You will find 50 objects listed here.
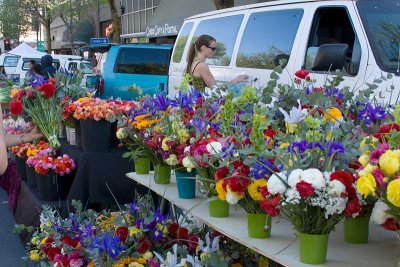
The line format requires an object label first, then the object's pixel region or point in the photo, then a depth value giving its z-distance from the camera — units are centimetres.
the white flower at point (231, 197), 235
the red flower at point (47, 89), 478
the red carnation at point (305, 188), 191
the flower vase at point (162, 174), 341
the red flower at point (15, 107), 438
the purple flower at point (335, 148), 204
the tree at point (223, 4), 1268
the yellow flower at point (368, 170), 180
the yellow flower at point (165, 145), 317
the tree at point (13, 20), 4578
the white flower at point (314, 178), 193
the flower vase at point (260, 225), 235
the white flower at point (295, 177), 195
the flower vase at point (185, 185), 304
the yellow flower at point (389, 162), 174
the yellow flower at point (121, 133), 375
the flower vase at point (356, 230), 231
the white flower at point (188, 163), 273
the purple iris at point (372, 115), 250
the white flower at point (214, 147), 250
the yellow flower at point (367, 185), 174
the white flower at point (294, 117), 229
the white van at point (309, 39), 474
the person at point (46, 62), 957
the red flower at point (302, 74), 318
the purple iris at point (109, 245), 297
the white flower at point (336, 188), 193
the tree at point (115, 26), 2369
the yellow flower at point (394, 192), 169
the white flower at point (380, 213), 188
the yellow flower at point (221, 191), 241
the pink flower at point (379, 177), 175
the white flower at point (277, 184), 200
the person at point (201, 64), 555
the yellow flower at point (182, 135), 309
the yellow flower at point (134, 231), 312
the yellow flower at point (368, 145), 193
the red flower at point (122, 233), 319
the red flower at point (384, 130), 207
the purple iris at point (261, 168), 220
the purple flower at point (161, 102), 342
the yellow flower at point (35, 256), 372
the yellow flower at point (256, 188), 226
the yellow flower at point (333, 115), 245
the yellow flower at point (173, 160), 308
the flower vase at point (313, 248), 205
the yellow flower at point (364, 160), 188
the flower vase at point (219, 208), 263
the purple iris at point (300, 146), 205
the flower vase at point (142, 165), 367
